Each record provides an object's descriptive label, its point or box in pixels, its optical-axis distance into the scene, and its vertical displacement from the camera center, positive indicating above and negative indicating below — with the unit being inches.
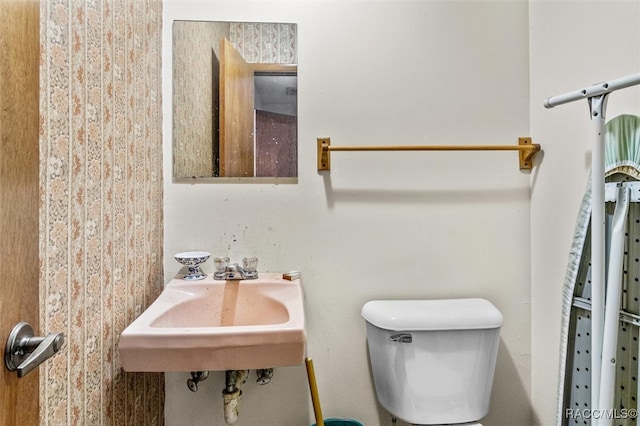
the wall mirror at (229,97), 50.3 +16.3
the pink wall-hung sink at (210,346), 31.5 -12.2
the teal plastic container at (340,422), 50.2 -30.0
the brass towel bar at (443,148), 49.0 +8.7
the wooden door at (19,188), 18.3 +1.3
